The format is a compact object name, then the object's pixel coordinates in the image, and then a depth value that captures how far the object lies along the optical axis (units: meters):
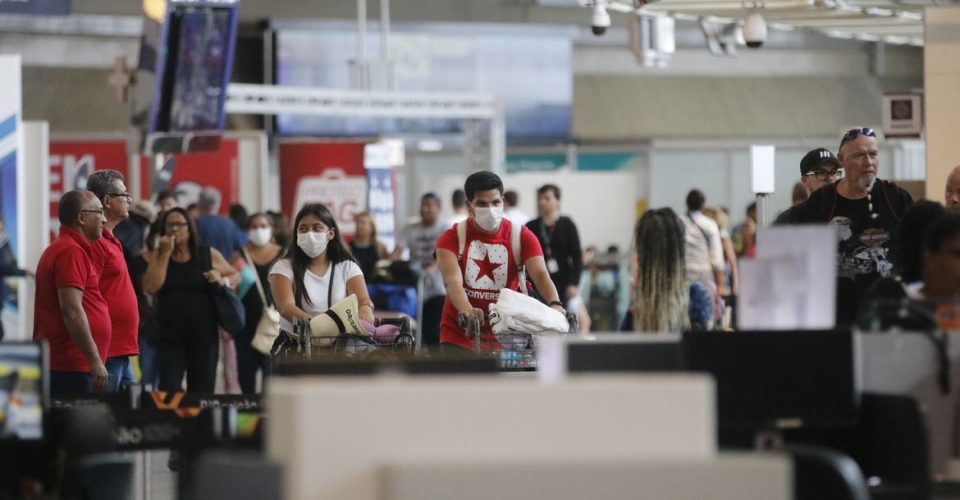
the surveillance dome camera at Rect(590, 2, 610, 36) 33.20
